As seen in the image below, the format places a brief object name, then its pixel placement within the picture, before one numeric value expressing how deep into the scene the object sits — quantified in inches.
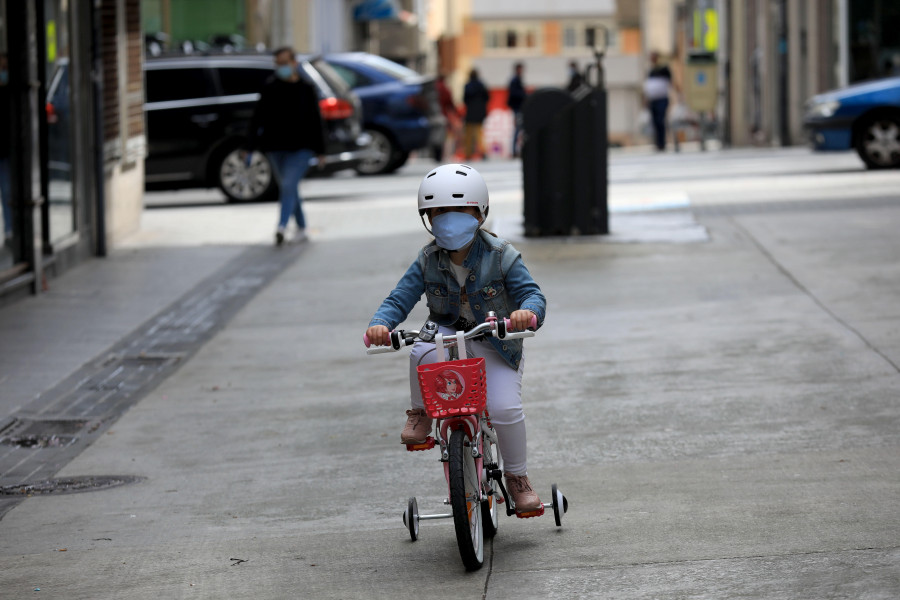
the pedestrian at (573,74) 1097.4
